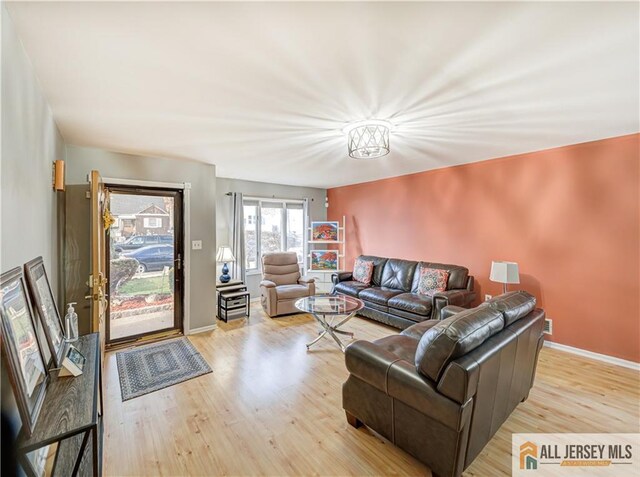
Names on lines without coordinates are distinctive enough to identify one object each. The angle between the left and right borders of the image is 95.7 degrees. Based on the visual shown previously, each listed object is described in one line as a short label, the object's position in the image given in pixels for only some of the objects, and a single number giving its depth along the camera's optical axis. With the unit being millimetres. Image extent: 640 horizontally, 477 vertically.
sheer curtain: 5582
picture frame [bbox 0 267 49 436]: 1134
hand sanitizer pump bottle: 1946
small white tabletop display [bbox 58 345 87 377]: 1595
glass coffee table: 3486
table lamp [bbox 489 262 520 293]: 3539
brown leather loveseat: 1577
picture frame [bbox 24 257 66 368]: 1607
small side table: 4609
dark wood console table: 1135
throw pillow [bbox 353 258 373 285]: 5273
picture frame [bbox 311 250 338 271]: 6328
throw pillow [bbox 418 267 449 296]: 4285
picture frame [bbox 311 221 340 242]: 6477
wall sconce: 2418
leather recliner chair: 4781
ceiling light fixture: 2625
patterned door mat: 2771
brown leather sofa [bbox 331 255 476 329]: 3941
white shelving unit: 6270
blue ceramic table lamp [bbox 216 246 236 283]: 4877
